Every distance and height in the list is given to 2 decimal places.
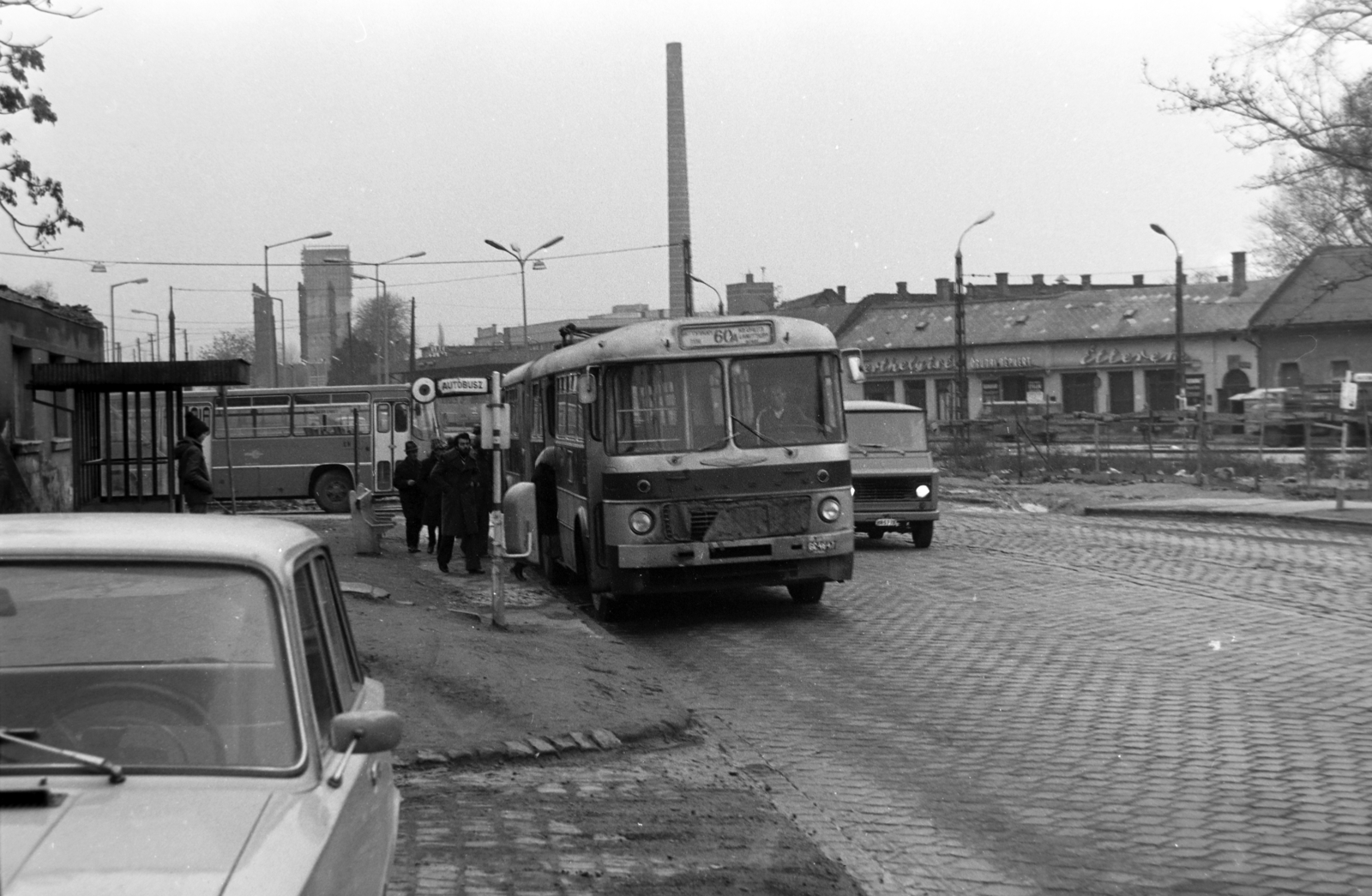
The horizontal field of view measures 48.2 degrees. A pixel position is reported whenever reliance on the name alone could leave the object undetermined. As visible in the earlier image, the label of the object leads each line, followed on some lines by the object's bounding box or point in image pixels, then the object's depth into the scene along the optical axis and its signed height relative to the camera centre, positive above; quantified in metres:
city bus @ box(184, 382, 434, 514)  34.69 -0.15
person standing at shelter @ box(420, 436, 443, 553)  20.53 -0.91
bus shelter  18.84 -0.01
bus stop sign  15.56 +0.49
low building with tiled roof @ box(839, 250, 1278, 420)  73.75 +3.30
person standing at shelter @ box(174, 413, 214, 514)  17.61 -0.37
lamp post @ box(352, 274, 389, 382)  59.22 +3.58
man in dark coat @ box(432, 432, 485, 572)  18.58 -0.92
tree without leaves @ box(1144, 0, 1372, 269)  26.42 +4.69
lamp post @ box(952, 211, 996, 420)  45.53 +2.07
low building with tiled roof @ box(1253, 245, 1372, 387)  63.00 +3.16
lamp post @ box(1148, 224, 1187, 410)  46.56 +1.06
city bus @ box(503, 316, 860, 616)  13.50 -0.31
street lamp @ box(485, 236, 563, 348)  52.20 +6.21
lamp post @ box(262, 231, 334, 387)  53.72 +5.65
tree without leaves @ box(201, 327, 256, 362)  92.19 +5.84
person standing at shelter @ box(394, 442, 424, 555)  22.58 -0.91
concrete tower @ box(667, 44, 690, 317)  58.88 +9.69
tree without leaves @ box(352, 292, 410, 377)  94.06 +6.93
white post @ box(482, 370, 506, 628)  12.88 -0.81
